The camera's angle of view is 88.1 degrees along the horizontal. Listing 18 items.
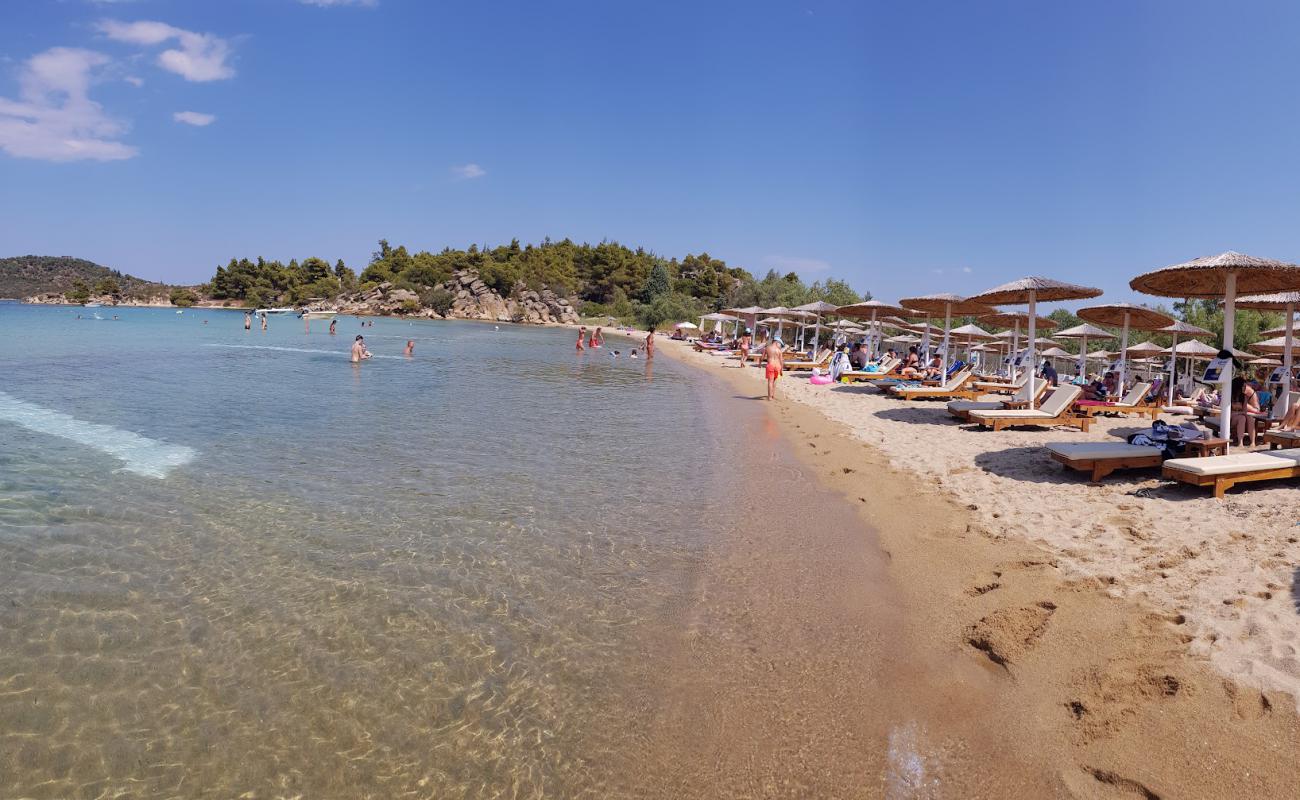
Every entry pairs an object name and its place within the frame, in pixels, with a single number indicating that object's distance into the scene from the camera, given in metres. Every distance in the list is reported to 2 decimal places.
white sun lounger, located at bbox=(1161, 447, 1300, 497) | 5.95
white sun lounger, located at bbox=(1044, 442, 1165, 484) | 6.85
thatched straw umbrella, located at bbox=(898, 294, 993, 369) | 14.62
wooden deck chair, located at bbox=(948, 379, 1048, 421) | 10.99
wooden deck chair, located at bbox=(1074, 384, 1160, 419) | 11.50
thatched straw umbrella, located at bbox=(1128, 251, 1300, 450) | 6.91
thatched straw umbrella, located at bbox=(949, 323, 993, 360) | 19.73
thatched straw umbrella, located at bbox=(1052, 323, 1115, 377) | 16.95
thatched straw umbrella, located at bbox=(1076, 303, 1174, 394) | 13.42
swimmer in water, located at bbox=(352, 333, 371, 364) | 21.81
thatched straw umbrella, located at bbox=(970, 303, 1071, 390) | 10.99
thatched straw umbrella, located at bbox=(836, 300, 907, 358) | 19.50
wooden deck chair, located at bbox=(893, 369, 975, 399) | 14.56
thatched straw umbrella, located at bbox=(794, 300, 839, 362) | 23.41
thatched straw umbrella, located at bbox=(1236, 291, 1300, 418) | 8.91
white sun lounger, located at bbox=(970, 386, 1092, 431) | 10.26
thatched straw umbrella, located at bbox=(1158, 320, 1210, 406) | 14.60
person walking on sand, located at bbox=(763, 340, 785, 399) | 16.00
